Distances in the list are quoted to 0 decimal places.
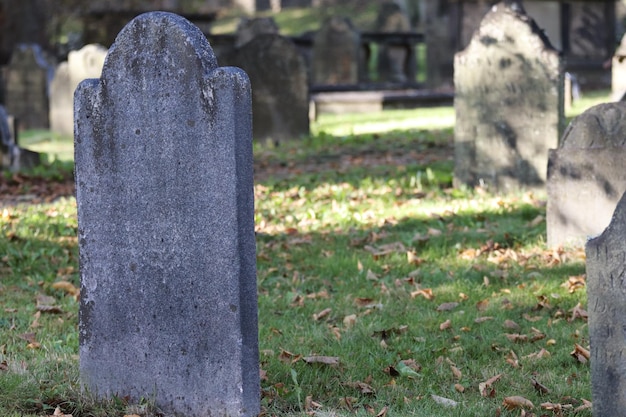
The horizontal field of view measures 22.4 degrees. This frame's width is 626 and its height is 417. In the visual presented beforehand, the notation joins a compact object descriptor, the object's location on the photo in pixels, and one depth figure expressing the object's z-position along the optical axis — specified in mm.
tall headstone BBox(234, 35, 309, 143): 24362
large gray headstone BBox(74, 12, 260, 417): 6516
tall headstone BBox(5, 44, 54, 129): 31186
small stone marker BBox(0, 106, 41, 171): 20304
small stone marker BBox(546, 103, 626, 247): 11323
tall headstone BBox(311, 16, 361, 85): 41115
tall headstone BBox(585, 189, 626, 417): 6269
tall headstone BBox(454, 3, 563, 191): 15050
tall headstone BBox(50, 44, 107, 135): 27321
